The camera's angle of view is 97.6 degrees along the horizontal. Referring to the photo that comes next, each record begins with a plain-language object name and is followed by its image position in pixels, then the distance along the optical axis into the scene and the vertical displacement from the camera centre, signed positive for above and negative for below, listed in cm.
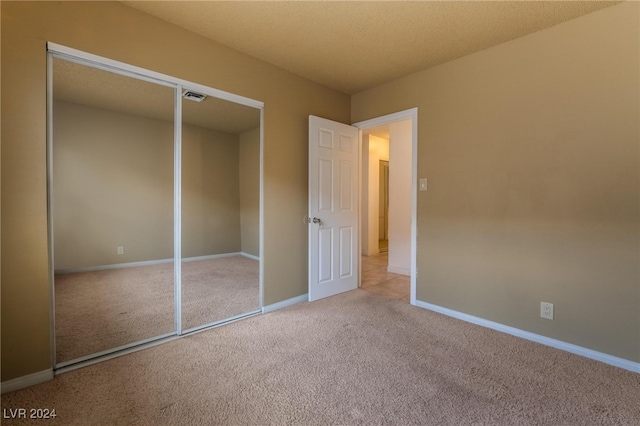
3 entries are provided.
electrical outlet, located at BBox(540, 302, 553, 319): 230 -85
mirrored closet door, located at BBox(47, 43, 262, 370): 201 +2
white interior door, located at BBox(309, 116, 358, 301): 325 +0
